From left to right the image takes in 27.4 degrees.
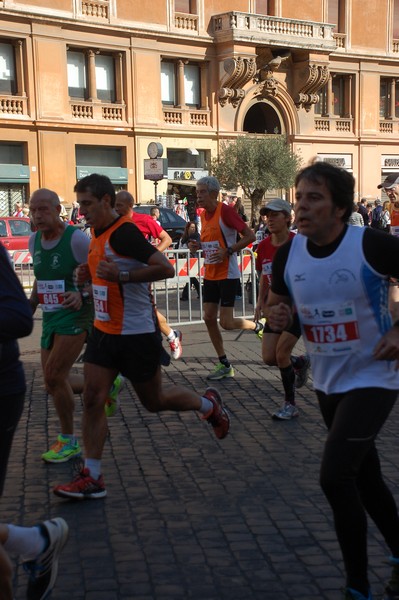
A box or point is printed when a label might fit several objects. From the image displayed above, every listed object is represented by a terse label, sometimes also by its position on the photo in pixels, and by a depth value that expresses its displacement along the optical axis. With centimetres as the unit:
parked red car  2126
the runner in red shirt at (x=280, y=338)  679
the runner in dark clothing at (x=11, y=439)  302
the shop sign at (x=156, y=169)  2420
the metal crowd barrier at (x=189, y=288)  1327
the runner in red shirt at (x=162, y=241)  1018
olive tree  3853
